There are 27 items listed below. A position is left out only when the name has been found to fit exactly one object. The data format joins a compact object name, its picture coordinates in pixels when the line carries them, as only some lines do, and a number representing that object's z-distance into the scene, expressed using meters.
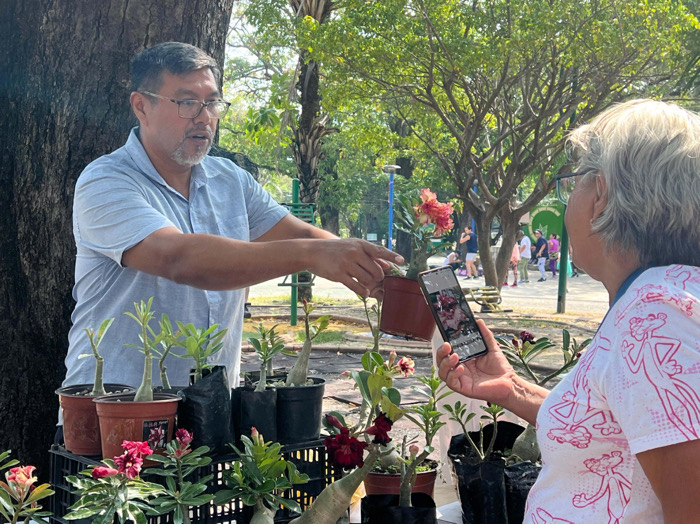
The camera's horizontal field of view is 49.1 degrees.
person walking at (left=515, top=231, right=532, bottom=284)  25.77
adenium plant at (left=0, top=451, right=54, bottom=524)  1.70
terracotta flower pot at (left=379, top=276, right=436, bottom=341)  2.29
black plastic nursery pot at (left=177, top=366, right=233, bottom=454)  1.97
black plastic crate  1.94
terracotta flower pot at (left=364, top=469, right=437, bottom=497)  2.32
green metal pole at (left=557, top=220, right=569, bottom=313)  14.59
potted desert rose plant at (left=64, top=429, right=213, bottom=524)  1.64
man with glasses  2.33
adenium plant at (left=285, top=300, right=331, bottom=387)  2.26
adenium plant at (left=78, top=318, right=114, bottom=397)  1.99
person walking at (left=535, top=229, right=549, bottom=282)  27.47
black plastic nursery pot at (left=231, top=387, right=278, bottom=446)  2.11
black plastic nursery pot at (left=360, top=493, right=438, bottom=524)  2.08
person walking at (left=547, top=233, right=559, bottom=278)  28.73
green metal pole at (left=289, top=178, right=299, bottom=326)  13.15
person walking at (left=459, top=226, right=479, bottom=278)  26.27
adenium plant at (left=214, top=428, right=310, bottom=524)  1.86
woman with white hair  1.35
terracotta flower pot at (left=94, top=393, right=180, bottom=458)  1.88
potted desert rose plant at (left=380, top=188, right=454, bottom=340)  2.30
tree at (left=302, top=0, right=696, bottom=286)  13.03
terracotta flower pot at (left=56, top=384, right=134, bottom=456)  1.99
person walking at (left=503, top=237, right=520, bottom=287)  25.10
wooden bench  14.92
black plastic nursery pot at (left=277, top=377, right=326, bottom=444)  2.16
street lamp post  19.52
